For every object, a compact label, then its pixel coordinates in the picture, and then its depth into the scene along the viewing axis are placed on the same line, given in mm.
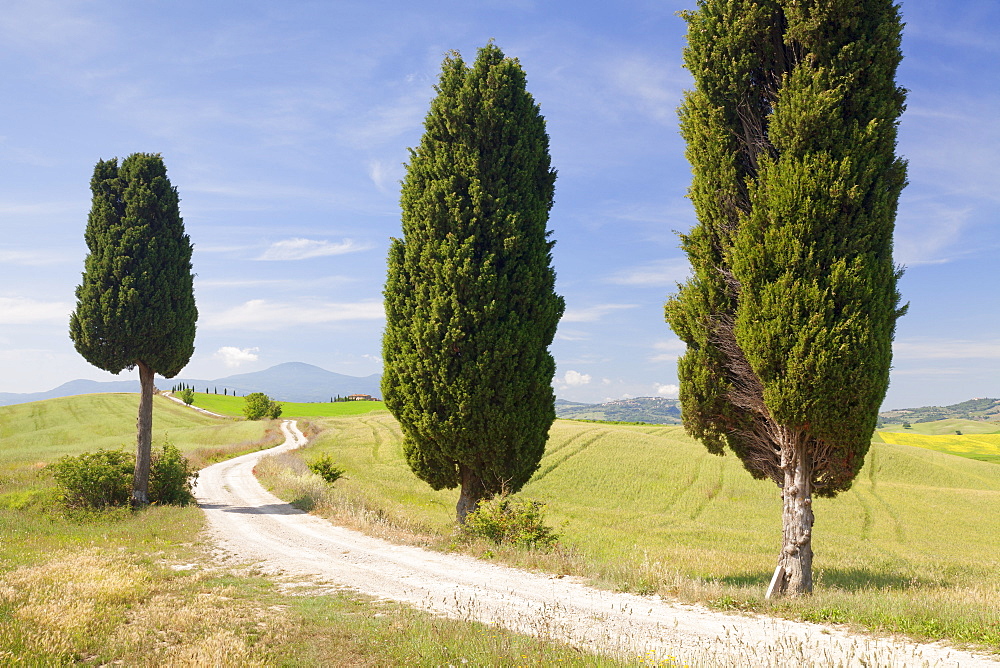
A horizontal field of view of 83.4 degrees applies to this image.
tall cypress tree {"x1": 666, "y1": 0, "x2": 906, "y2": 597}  10414
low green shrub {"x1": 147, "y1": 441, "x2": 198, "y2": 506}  22938
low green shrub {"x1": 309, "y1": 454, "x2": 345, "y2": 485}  27688
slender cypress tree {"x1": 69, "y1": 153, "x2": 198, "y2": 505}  22250
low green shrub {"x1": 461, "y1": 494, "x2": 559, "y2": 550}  13906
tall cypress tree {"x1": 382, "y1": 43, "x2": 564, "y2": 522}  16062
